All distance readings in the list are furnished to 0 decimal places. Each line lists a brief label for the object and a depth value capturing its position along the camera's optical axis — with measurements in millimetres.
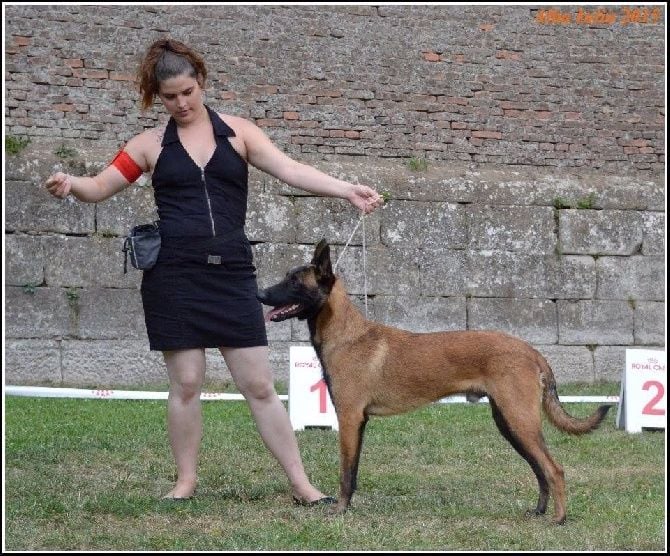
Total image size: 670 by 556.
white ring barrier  9594
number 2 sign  8867
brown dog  5340
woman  5262
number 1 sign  8500
